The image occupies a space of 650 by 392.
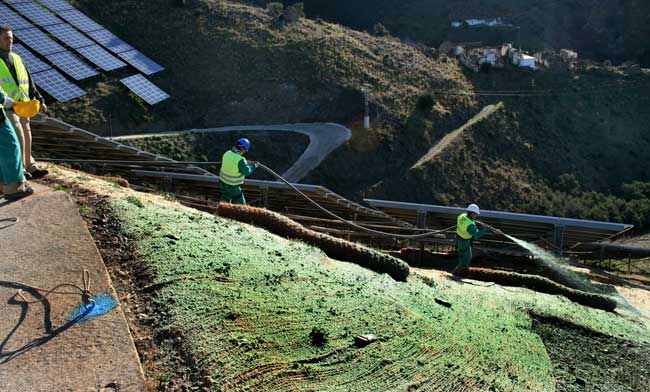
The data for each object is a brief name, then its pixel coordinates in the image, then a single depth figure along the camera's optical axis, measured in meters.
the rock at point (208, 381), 6.43
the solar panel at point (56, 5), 37.88
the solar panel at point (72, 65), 33.69
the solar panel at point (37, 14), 35.54
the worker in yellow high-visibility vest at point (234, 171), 14.05
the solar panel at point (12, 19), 33.88
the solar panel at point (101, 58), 35.97
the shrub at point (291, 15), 46.59
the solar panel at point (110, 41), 38.09
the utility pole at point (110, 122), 33.84
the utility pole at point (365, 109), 38.91
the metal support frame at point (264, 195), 18.00
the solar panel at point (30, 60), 31.63
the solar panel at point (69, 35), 35.28
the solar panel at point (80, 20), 37.78
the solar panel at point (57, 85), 32.00
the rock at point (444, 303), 9.77
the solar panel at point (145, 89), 35.97
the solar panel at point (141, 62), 38.22
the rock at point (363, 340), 7.61
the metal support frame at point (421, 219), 19.38
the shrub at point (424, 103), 41.50
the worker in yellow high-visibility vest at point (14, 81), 10.27
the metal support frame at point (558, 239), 18.17
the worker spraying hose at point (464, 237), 14.50
